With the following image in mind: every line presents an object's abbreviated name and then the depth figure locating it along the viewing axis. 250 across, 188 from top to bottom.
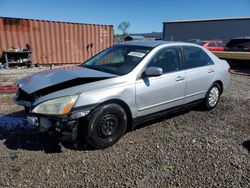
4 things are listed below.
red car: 15.03
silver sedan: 3.02
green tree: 85.09
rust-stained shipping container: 11.70
